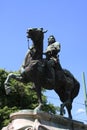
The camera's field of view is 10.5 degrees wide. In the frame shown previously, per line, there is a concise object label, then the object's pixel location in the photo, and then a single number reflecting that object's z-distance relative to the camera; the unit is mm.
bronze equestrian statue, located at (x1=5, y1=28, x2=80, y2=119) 15625
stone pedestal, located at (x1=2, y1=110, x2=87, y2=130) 14398
